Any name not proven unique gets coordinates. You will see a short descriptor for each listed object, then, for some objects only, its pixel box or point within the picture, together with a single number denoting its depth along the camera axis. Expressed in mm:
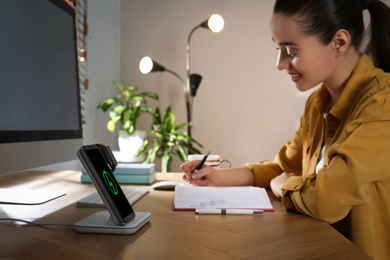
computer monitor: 667
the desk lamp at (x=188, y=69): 2137
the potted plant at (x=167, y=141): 2193
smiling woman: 726
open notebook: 736
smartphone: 532
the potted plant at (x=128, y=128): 2146
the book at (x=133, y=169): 1064
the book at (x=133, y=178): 1062
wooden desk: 456
